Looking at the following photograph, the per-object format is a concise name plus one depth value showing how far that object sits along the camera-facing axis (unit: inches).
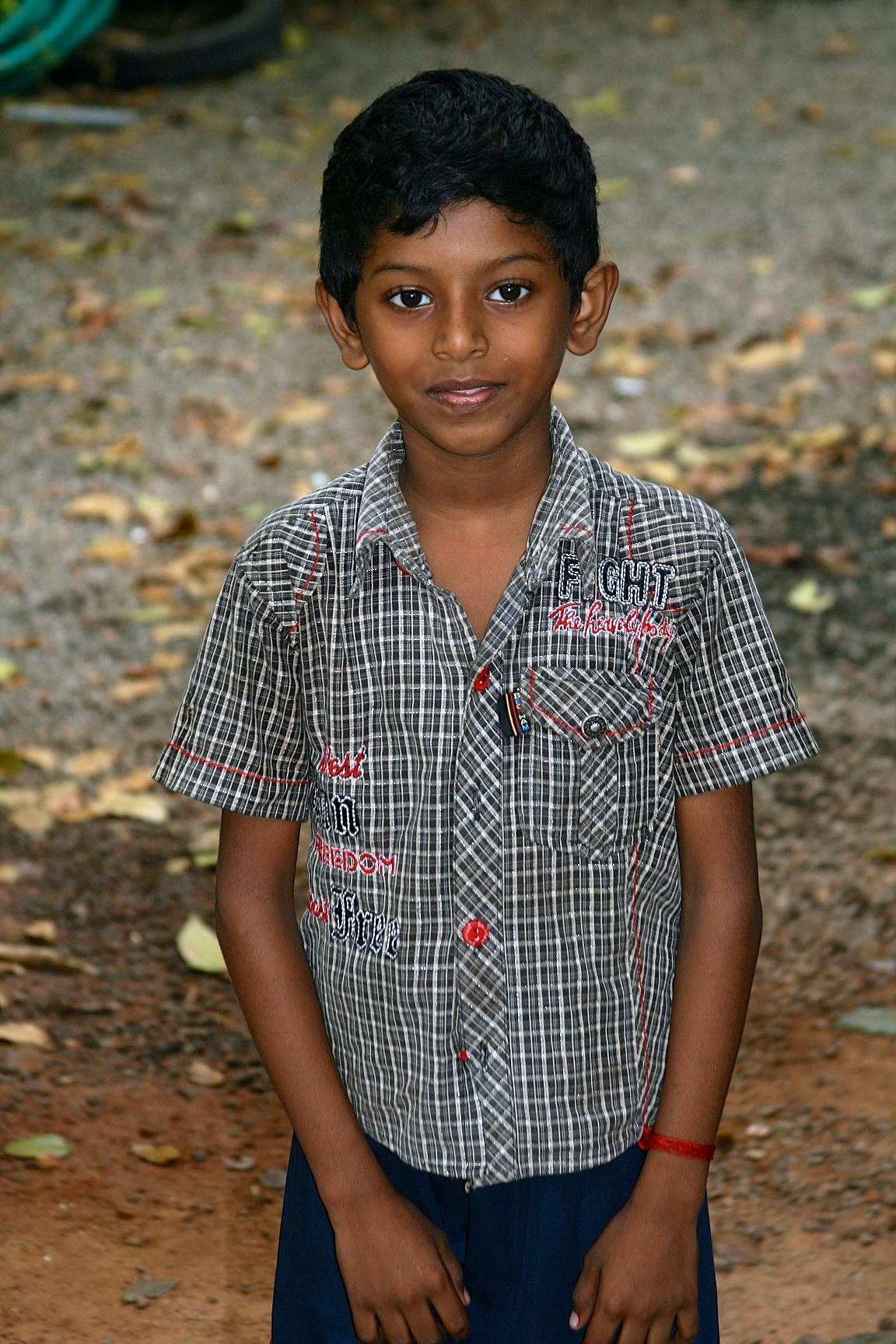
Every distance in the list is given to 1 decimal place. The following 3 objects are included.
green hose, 627.8
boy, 125.4
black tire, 698.8
